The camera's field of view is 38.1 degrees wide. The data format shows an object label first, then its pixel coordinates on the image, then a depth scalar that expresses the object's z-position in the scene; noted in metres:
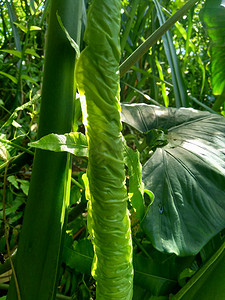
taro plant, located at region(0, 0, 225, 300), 0.27
